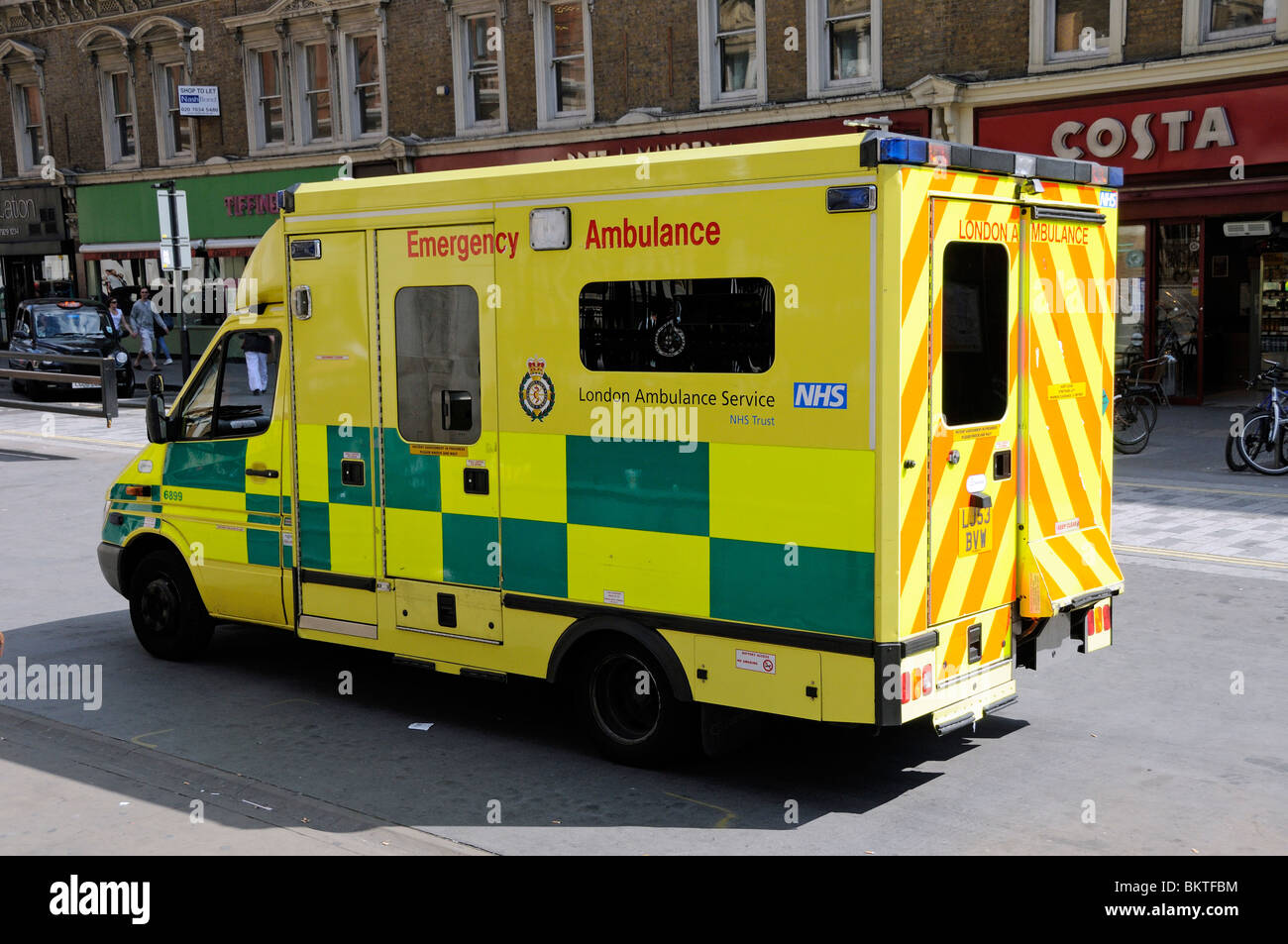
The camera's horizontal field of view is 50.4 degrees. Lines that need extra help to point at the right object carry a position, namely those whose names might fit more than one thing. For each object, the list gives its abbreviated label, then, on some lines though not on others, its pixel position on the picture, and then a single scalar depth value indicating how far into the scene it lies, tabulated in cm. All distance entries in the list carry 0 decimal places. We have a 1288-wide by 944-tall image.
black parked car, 2505
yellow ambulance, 554
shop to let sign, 3067
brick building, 1842
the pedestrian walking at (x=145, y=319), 2711
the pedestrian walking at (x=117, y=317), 2692
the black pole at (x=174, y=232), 1884
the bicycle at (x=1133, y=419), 1559
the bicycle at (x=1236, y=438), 1411
